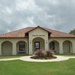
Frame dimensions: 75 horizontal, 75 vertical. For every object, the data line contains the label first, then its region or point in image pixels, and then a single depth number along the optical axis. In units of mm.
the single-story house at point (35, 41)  14962
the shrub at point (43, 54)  10804
